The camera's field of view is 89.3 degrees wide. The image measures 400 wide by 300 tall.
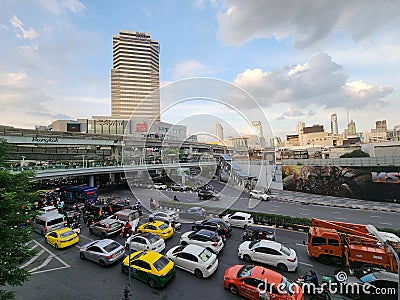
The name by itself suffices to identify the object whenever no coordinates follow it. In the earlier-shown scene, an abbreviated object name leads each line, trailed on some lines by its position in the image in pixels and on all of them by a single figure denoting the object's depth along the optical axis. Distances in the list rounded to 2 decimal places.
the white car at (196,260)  8.73
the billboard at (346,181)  24.58
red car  6.81
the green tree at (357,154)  34.94
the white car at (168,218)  14.96
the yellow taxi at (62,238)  11.71
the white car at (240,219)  15.09
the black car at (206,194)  25.24
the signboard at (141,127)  56.82
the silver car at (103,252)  9.78
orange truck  8.86
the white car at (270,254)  9.09
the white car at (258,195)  25.75
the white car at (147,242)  10.67
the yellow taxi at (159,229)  12.81
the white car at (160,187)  32.88
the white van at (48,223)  13.89
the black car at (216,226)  13.25
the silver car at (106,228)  13.40
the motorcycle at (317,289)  7.16
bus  21.19
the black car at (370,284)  6.91
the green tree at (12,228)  5.81
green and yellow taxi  8.05
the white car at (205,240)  10.83
